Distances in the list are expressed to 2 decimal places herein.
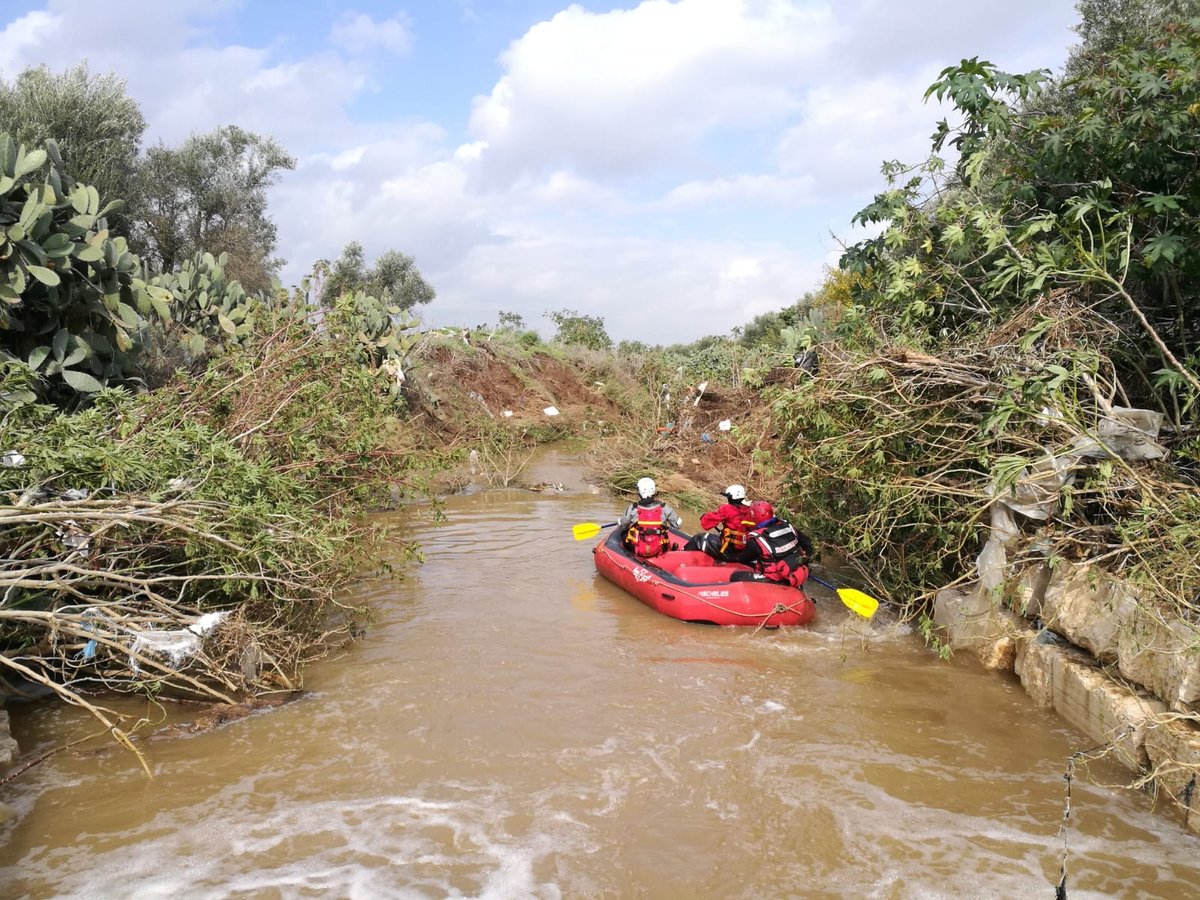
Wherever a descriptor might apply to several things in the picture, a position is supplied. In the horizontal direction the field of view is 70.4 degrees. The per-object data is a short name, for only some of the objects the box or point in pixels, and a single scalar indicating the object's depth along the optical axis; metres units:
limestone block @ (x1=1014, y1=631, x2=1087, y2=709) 5.94
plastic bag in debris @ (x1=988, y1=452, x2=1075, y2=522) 5.97
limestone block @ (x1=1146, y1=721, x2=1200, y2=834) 4.39
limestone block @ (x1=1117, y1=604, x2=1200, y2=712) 4.52
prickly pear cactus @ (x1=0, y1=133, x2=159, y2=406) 7.24
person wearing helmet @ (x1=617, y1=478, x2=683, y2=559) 9.05
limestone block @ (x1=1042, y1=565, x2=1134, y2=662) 5.27
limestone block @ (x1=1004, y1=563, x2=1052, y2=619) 6.21
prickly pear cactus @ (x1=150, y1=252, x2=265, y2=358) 10.03
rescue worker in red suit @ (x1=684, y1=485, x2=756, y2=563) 8.35
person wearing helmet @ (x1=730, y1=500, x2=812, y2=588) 7.94
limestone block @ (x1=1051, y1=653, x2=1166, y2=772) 4.85
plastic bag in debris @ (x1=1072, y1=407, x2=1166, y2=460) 5.81
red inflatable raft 7.84
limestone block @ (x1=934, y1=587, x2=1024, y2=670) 6.59
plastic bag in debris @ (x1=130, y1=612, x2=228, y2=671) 5.27
